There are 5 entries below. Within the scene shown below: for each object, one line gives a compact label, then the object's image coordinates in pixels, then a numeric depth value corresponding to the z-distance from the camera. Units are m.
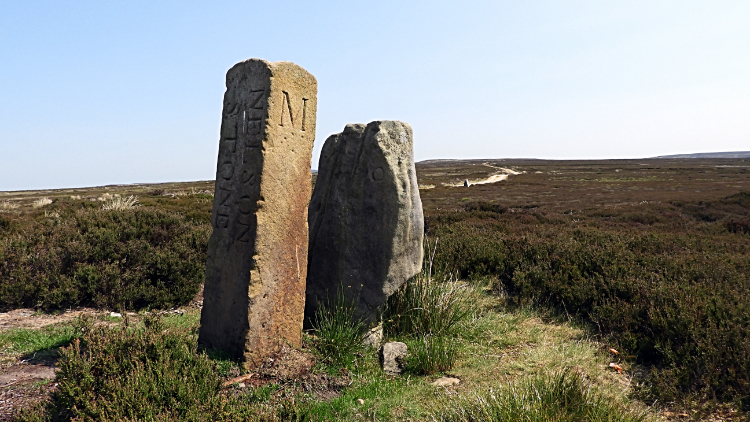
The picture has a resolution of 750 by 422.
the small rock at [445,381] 4.79
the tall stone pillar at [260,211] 4.52
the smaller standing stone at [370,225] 5.50
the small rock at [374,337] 5.57
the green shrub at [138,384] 3.18
